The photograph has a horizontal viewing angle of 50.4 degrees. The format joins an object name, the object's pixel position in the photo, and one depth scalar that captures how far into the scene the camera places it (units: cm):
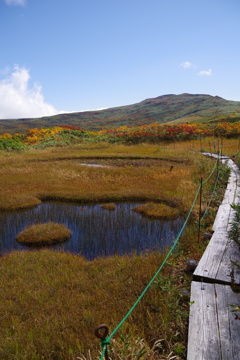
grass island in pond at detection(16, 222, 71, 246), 837
